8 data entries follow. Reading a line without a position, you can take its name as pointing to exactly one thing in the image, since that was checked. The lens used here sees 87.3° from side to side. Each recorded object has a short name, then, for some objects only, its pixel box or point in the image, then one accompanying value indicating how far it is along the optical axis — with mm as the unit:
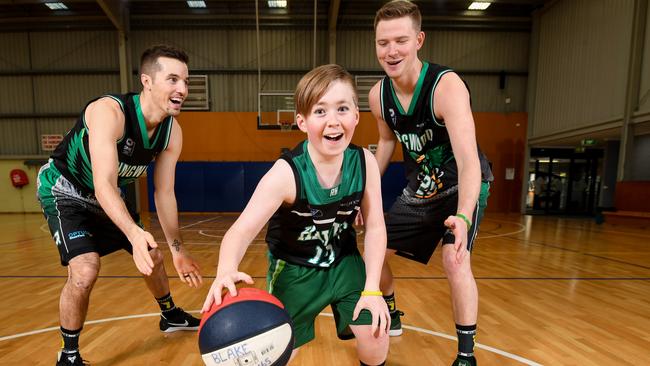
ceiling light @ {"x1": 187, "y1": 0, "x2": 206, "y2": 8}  11847
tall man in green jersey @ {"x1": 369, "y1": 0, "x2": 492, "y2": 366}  1845
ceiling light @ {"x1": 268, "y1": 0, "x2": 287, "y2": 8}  11844
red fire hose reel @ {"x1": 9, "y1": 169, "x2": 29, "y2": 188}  12852
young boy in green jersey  1461
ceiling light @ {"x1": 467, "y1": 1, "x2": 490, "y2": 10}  11974
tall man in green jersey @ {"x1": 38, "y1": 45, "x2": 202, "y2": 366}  2020
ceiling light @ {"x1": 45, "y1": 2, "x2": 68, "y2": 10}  11883
